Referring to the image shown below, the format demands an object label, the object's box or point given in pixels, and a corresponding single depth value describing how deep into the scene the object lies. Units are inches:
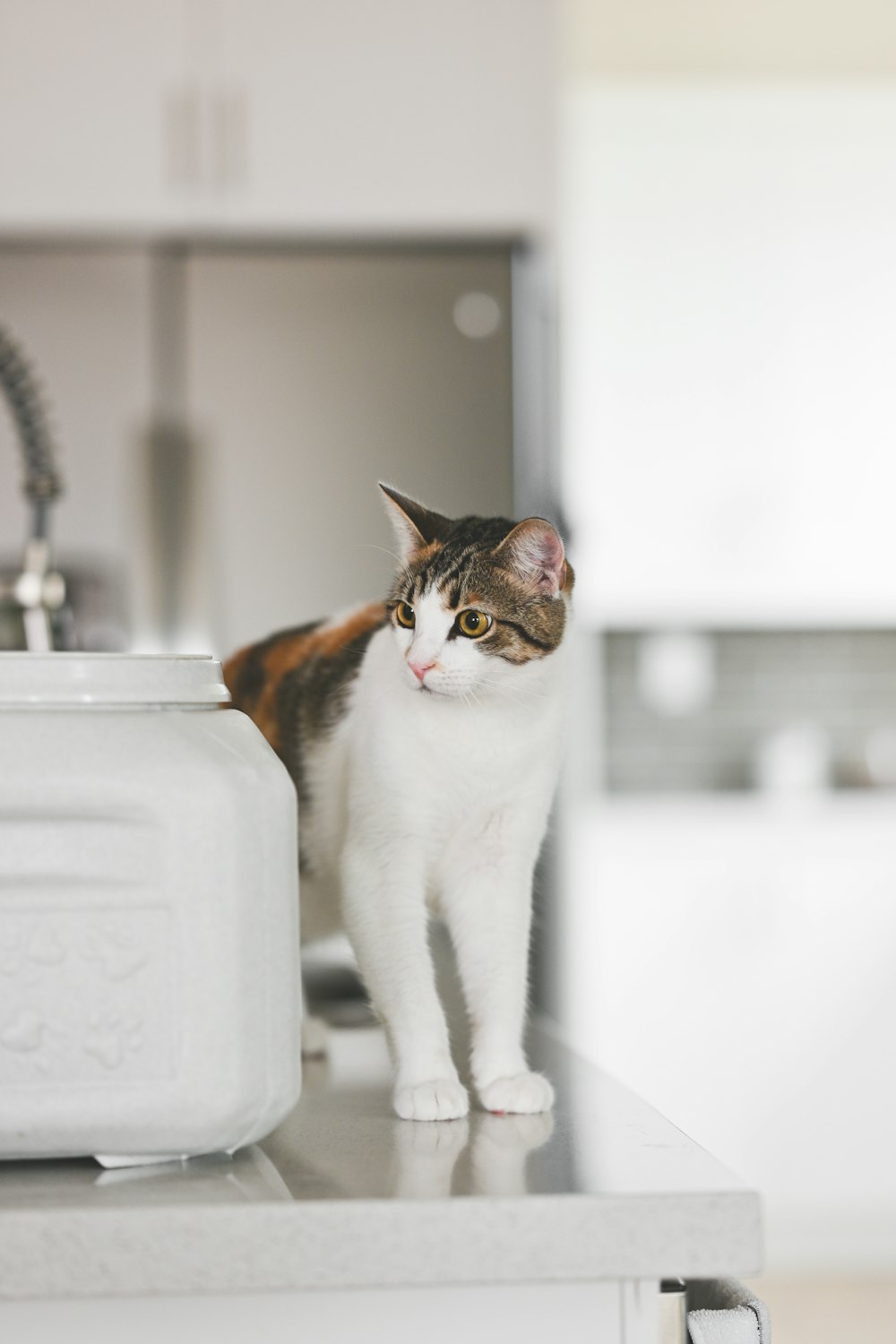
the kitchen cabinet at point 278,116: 105.3
